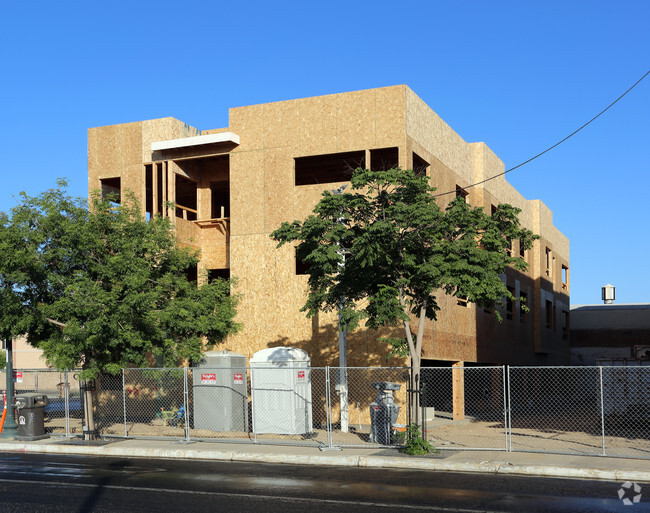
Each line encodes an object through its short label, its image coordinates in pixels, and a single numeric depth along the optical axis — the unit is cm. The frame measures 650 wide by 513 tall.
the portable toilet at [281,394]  2048
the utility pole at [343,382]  2117
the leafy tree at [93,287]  1861
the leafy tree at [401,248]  1669
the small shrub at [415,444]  1625
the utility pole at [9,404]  2116
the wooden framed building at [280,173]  2441
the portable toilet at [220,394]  2169
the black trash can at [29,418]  2045
